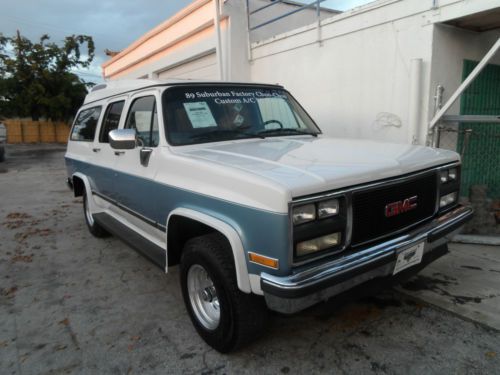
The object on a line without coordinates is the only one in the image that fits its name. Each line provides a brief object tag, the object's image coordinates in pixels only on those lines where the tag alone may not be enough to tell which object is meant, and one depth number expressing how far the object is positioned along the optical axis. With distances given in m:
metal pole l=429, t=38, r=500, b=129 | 4.62
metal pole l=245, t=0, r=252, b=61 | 8.54
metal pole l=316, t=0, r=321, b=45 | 6.76
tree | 29.97
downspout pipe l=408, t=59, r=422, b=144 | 5.34
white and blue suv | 2.27
